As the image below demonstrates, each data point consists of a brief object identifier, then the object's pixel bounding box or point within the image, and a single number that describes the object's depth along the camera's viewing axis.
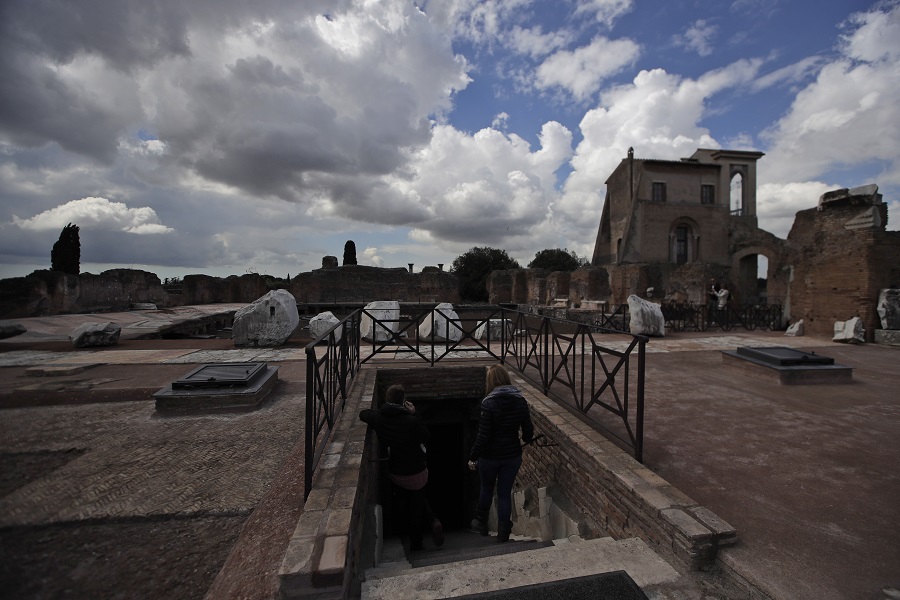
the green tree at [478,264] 41.62
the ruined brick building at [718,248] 9.98
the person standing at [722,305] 13.00
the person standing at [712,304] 13.00
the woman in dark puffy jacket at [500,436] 3.50
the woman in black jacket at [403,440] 3.62
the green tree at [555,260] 46.68
